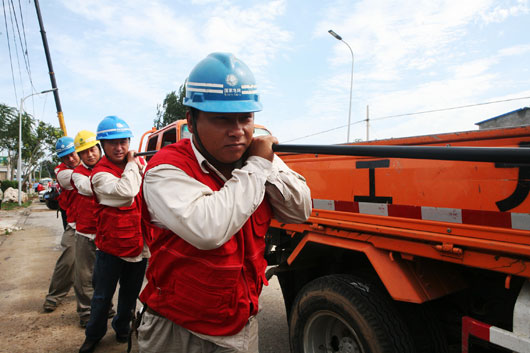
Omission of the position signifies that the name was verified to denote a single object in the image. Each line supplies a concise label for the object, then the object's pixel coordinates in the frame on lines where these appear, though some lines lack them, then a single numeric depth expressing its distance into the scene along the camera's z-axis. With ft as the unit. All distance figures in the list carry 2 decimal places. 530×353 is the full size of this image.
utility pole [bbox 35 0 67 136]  30.60
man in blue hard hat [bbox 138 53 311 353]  4.14
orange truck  5.48
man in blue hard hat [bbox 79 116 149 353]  9.86
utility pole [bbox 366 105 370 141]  61.62
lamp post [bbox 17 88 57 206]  68.64
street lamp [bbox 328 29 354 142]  49.64
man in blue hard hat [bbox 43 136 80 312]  14.33
